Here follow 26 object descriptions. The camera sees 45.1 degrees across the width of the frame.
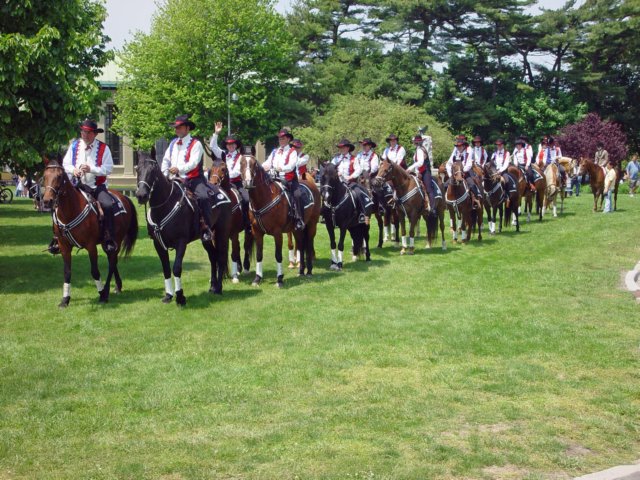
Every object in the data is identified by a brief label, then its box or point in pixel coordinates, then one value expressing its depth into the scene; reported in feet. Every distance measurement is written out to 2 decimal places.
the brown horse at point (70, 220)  43.91
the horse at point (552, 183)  98.48
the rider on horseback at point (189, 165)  46.70
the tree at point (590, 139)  179.24
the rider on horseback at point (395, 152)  68.80
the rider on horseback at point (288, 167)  53.78
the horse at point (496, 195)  79.92
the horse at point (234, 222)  50.14
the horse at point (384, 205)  65.96
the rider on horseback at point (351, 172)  62.54
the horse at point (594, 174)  106.83
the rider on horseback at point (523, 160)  91.76
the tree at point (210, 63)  180.75
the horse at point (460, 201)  70.44
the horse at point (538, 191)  93.04
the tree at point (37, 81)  53.01
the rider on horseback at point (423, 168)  68.13
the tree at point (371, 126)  176.45
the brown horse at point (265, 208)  50.31
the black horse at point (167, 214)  42.83
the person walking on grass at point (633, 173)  148.66
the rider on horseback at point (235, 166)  52.54
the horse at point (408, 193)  65.62
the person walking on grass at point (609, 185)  103.12
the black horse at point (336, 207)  58.90
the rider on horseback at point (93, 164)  46.78
